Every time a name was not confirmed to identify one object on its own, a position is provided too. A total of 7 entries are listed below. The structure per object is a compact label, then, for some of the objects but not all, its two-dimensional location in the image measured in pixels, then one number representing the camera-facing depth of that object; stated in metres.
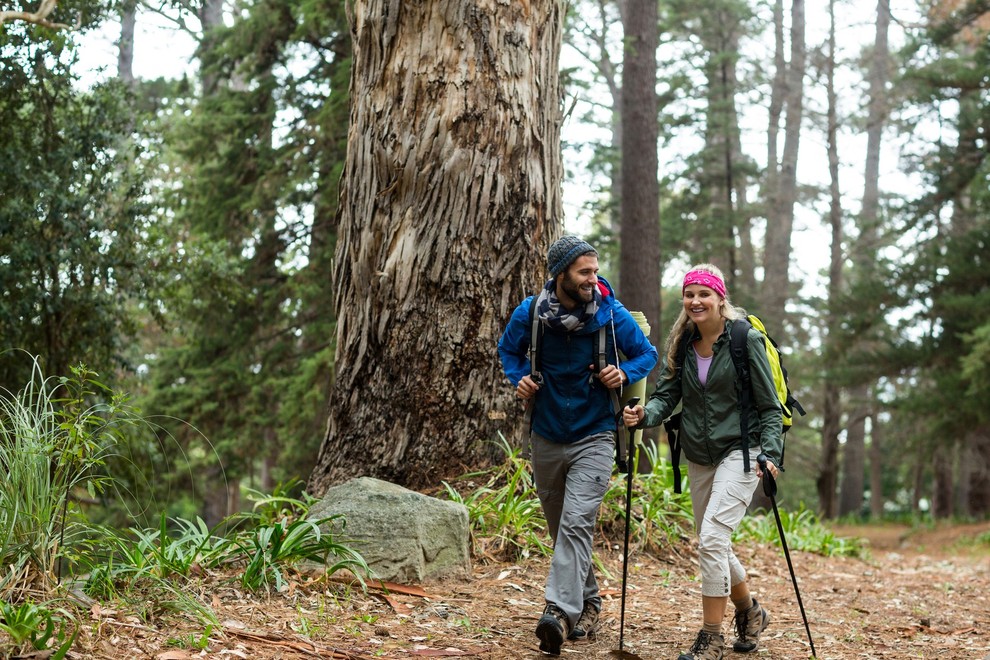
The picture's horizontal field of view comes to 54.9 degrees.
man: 4.85
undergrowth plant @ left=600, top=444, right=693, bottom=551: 7.47
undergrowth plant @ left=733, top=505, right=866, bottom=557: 9.41
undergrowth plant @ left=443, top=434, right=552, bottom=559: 6.64
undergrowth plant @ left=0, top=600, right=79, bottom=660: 3.46
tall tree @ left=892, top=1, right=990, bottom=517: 17.58
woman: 4.68
